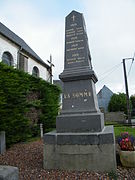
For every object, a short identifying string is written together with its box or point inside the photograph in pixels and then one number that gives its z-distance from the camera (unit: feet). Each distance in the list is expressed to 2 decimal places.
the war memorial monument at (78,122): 10.96
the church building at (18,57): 42.57
